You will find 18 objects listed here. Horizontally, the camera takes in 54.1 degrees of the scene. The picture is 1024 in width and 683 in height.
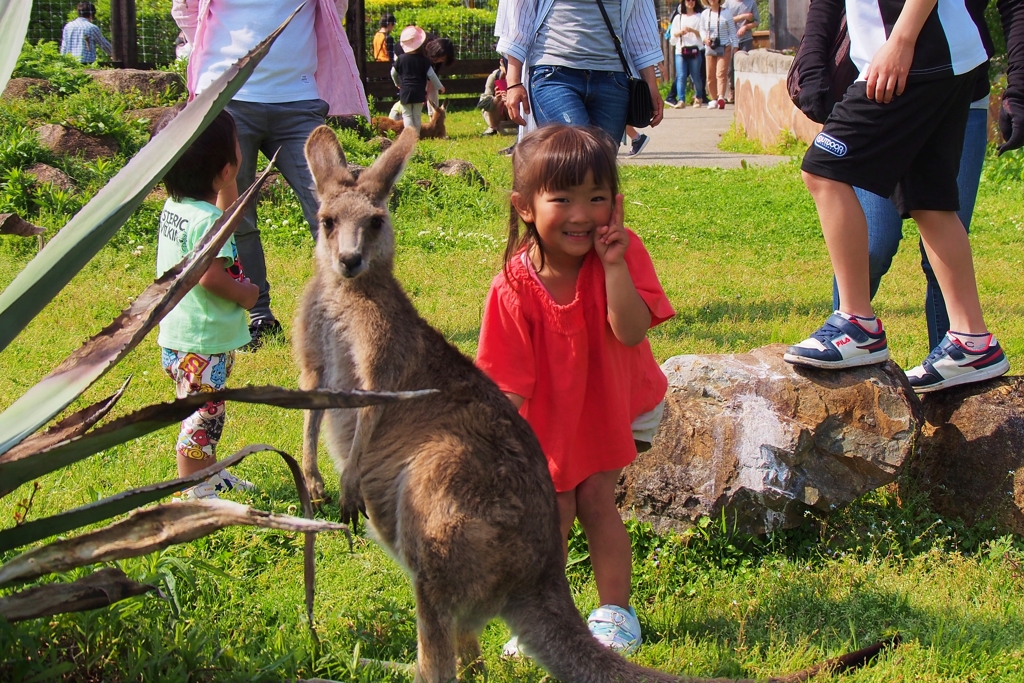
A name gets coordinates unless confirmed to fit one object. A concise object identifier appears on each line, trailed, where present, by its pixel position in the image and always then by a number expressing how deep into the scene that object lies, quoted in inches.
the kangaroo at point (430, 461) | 105.0
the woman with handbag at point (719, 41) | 748.6
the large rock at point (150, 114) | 383.9
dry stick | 111.8
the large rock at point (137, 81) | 439.5
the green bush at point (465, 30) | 929.5
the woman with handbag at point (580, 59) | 207.3
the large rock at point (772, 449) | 152.3
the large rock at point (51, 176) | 319.6
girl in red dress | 125.1
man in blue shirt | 592.7
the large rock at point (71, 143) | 340.8
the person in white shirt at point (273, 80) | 209.8
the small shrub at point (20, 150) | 322.7
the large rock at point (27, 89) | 389.6
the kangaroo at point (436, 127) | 595.8
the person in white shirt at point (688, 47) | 759.7
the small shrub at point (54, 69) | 411.8
